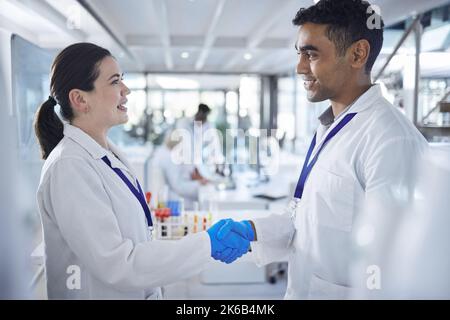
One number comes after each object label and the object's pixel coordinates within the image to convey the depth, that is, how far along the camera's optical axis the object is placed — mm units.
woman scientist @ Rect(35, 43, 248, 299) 862
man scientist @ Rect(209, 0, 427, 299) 898
